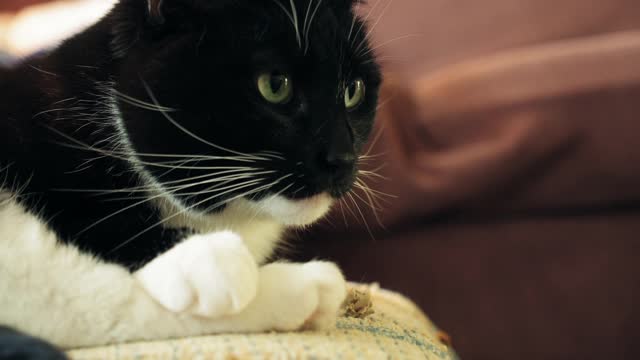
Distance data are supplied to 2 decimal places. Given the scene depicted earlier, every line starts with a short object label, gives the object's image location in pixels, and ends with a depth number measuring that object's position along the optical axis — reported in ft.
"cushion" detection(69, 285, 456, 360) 1.86
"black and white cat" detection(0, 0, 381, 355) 1.93
